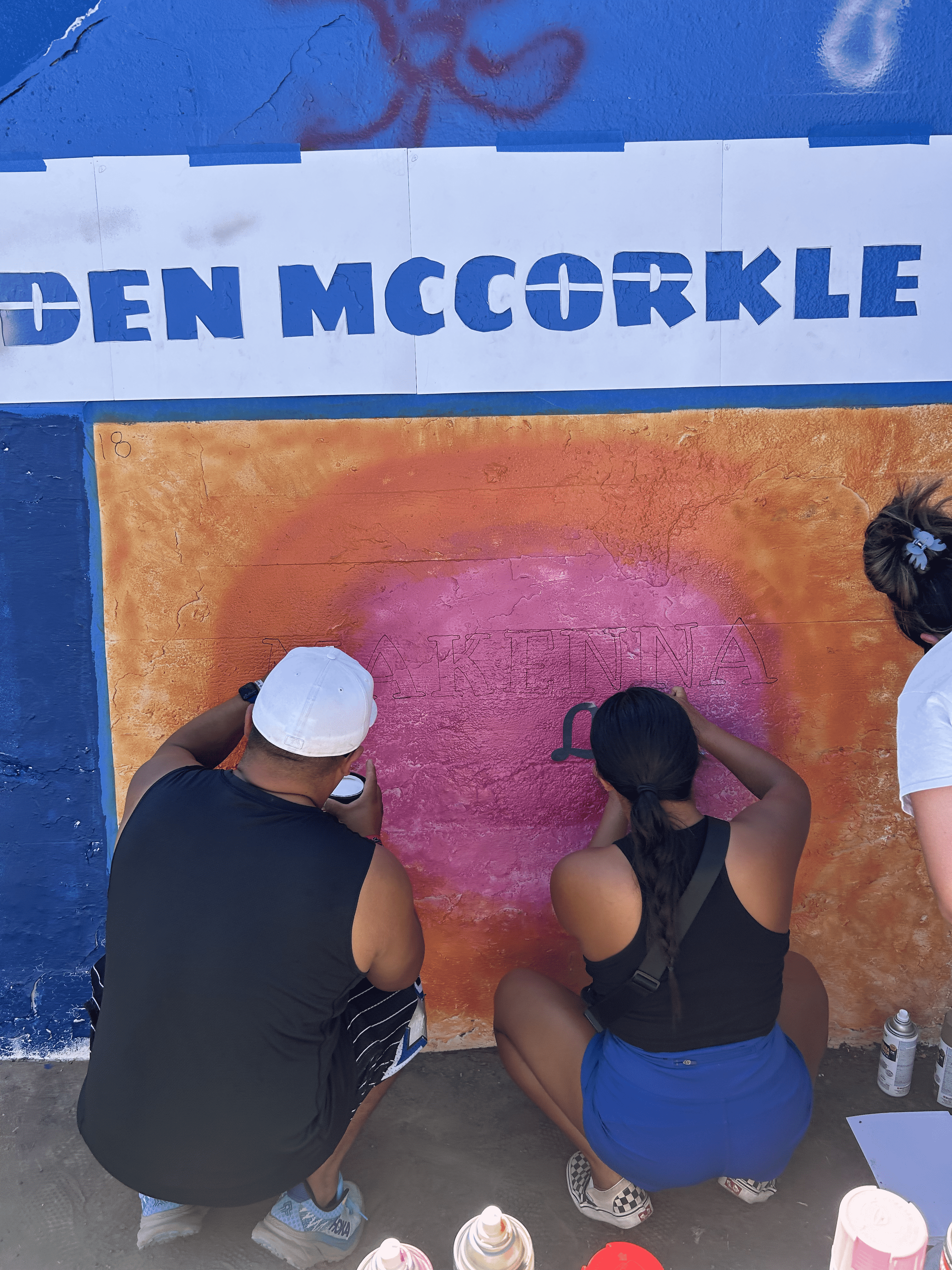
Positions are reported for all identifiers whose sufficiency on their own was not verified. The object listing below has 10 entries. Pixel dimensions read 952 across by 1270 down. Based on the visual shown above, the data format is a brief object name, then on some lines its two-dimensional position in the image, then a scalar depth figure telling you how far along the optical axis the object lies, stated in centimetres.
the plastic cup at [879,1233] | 112
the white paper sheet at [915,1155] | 194
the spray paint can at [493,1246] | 127
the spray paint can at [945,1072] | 234
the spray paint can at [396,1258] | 122
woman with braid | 177
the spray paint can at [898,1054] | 237
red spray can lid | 113
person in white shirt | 167
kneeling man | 162
